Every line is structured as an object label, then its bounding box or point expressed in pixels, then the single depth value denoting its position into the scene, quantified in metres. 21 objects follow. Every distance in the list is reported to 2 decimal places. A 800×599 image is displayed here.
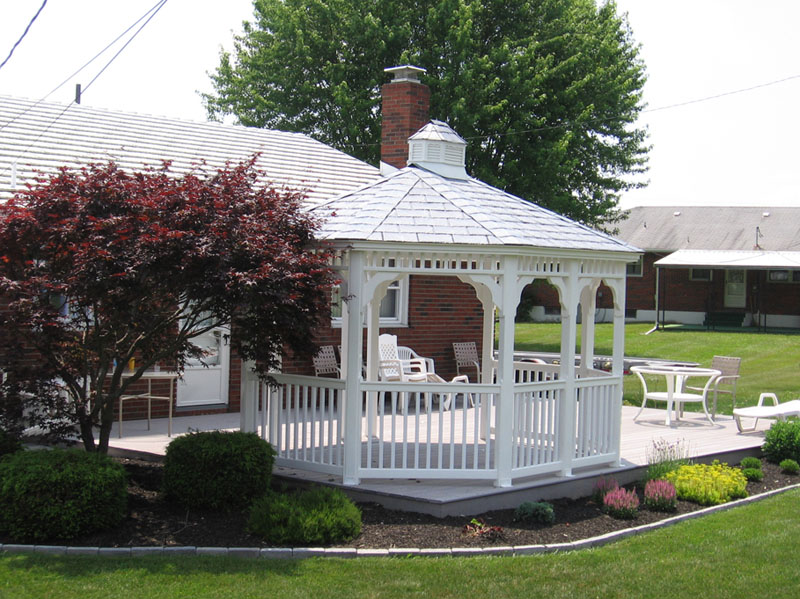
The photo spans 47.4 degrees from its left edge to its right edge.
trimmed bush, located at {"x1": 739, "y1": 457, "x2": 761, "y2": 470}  10.87
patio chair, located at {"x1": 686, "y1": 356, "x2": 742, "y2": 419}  14.23
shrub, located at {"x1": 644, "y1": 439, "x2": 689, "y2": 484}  9.91
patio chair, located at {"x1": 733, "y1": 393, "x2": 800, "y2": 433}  12.79
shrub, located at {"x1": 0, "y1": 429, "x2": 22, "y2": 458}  8.51
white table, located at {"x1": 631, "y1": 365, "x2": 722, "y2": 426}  13.37
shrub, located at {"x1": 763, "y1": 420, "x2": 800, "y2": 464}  11.50
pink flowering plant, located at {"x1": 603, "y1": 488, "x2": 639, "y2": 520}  8.64
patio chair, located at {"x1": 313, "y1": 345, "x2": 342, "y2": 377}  14.62
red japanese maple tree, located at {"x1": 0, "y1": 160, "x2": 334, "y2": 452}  7.43
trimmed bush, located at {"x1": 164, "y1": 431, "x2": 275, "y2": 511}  8.12
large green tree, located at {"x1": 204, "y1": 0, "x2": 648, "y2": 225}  24.83
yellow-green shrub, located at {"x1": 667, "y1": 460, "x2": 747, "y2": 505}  9.43
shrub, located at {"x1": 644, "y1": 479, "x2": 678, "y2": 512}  8.95
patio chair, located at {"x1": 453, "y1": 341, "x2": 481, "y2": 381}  16.20
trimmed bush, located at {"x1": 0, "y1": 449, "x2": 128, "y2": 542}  7.09
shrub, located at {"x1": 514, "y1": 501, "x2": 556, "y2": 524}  8.24
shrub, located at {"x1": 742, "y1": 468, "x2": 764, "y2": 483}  10.56
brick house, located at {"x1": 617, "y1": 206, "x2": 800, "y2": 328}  34.88
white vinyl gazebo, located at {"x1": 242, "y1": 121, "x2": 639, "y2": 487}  8.92
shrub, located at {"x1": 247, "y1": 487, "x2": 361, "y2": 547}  7.32
